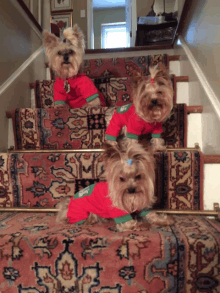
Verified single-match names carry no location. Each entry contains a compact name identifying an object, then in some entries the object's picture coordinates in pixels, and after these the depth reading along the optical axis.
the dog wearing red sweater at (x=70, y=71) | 2.06
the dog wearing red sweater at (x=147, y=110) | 1.57
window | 7.52
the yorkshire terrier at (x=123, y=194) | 1.21
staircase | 1.03
